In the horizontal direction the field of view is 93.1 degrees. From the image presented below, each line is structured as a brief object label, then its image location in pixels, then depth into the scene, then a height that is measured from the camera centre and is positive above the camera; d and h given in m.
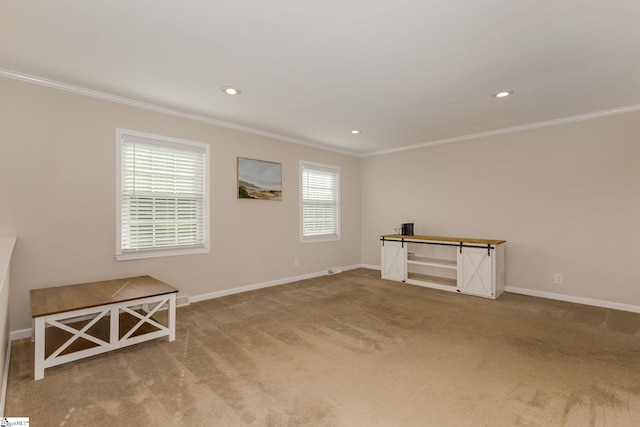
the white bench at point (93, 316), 2.29 -0.82
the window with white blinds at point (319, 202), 5.52 +0.25
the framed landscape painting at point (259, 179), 4.54 +0.57
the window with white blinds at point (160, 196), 3.50 +0.24
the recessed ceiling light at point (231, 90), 3.16 +1.33
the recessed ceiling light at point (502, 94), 3.20 +1.30
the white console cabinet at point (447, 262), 4.27 -0.77
